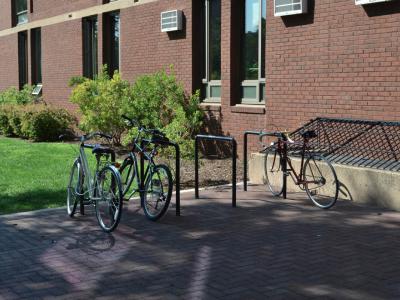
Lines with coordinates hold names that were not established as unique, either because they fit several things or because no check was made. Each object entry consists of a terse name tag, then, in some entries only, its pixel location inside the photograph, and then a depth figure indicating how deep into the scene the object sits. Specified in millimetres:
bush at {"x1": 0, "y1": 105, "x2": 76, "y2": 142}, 17391
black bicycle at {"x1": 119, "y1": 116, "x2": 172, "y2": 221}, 7102
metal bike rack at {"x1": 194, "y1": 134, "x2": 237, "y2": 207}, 7836
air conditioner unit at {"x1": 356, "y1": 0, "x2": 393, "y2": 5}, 9080
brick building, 9430
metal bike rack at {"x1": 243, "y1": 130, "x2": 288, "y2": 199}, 8492
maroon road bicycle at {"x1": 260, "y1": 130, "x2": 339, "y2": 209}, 8047
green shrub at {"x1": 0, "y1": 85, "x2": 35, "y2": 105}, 21109
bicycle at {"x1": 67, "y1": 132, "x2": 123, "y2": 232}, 6662
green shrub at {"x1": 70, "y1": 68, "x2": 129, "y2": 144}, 13977
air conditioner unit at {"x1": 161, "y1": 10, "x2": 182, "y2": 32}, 13536
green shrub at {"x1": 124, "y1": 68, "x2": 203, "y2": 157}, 12531
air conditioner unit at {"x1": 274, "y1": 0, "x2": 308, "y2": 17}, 10242
